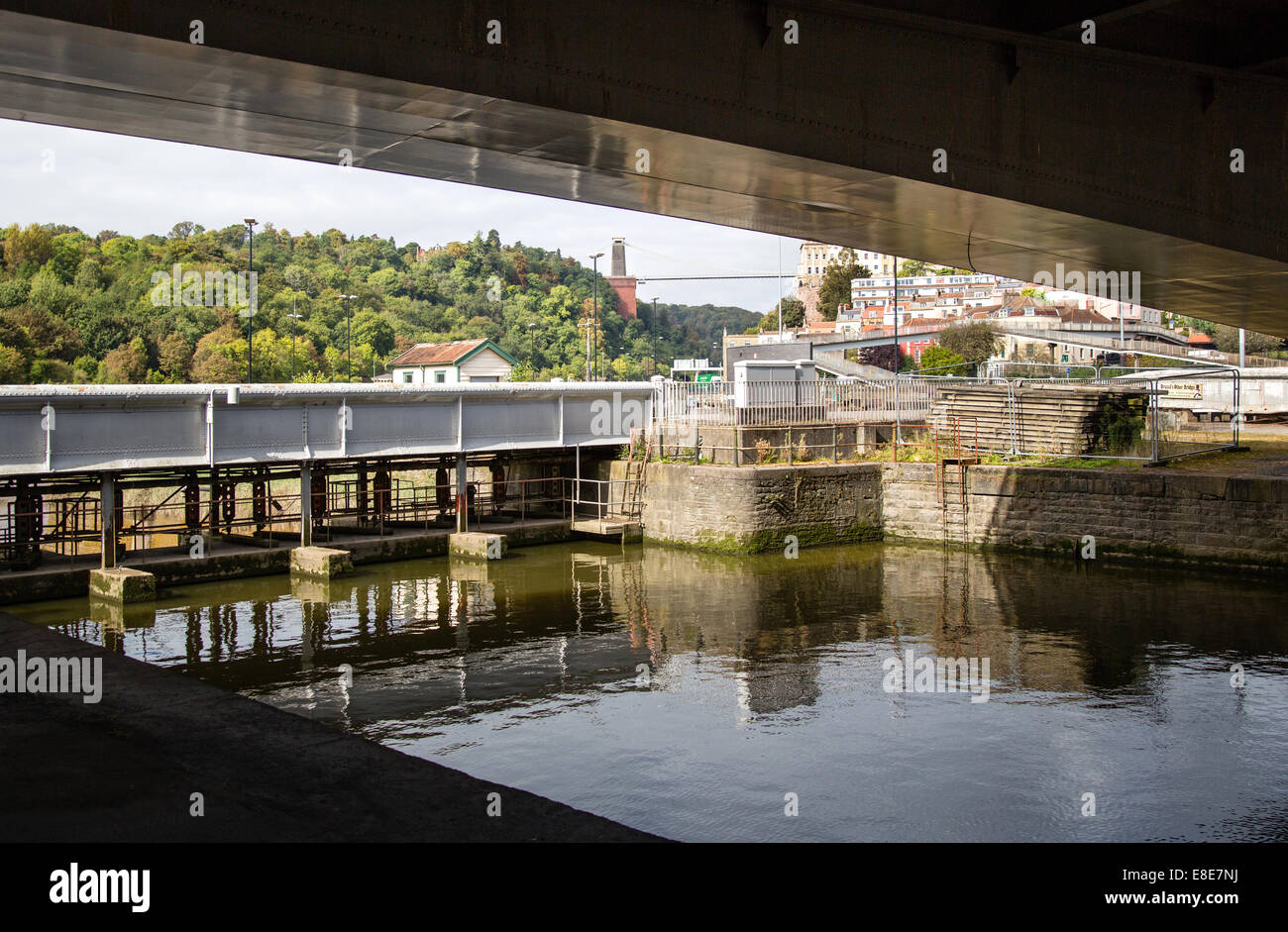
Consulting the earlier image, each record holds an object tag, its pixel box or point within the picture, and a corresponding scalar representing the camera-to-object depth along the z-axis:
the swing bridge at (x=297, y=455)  26.17
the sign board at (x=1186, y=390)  53.59
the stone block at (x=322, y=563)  28.72
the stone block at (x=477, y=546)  32.16
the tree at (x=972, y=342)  86.31
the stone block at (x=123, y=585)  25.19
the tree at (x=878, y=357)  105.50
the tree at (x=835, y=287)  147.75
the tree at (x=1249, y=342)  105.25
